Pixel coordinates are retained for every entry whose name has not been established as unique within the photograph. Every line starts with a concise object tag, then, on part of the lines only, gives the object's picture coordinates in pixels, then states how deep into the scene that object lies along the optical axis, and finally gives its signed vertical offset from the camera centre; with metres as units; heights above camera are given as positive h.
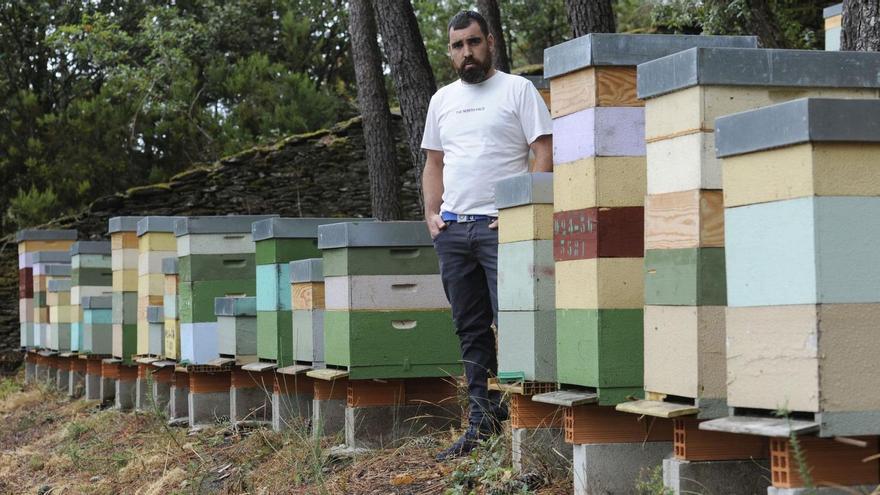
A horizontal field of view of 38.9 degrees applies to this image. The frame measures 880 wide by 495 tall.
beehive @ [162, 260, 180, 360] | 10.32 -0.17
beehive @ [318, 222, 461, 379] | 6.97 -0.09
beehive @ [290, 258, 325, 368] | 7.68 -0.13
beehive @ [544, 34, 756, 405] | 4.79 +0.28
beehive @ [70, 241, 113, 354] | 13.97 +0.21
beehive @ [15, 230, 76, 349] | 17.25 +0.41
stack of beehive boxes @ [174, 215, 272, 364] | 9.66 +0.16
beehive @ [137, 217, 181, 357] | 11.20 +0.32
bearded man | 6.05 +0.60
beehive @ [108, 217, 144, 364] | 12.34 +0.10
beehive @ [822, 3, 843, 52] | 9.34 +1.94
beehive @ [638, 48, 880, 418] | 4.18 +0.42
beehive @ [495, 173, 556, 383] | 5.38 +0.01
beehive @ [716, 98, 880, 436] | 3.63 +0.07
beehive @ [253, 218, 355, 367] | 8.30 +0.13
